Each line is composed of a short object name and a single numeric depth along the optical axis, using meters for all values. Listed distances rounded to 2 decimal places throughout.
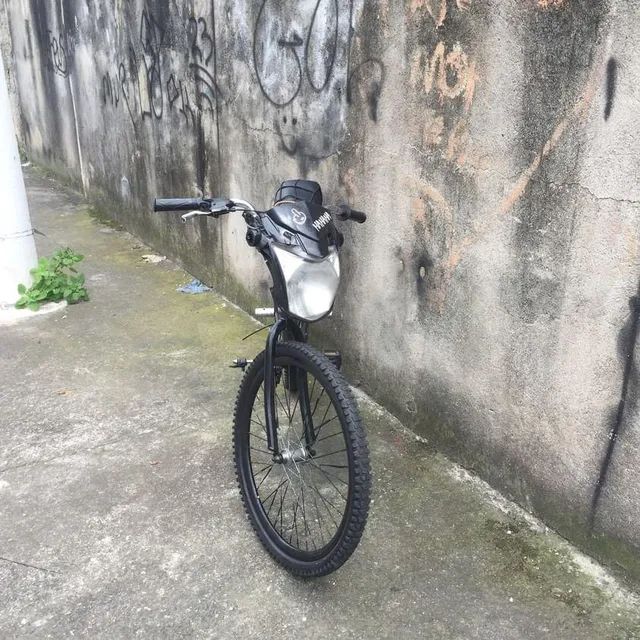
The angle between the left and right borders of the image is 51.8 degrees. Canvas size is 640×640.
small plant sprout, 4.66
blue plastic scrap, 5.05
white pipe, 4.35
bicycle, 2.07
